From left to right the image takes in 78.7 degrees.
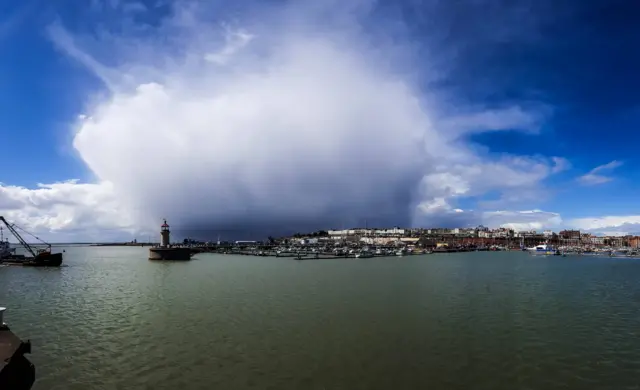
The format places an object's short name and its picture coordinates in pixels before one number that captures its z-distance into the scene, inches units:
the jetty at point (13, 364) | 465.8
